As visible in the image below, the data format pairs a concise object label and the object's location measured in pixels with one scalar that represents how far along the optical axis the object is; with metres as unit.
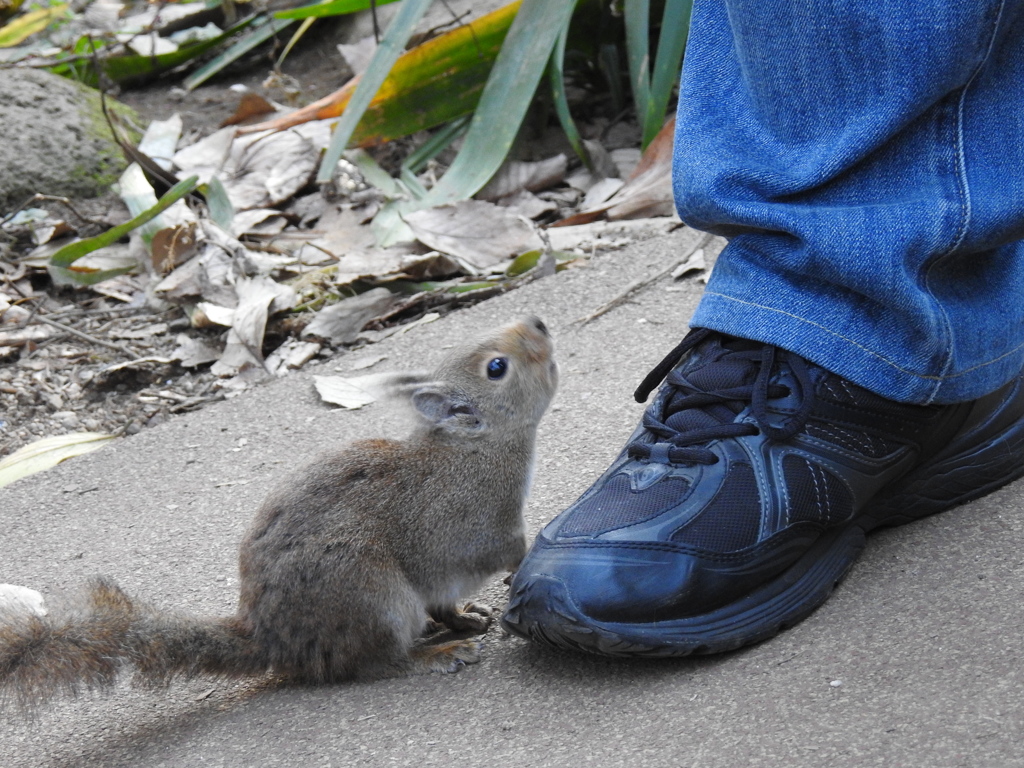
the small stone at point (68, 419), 3.78
